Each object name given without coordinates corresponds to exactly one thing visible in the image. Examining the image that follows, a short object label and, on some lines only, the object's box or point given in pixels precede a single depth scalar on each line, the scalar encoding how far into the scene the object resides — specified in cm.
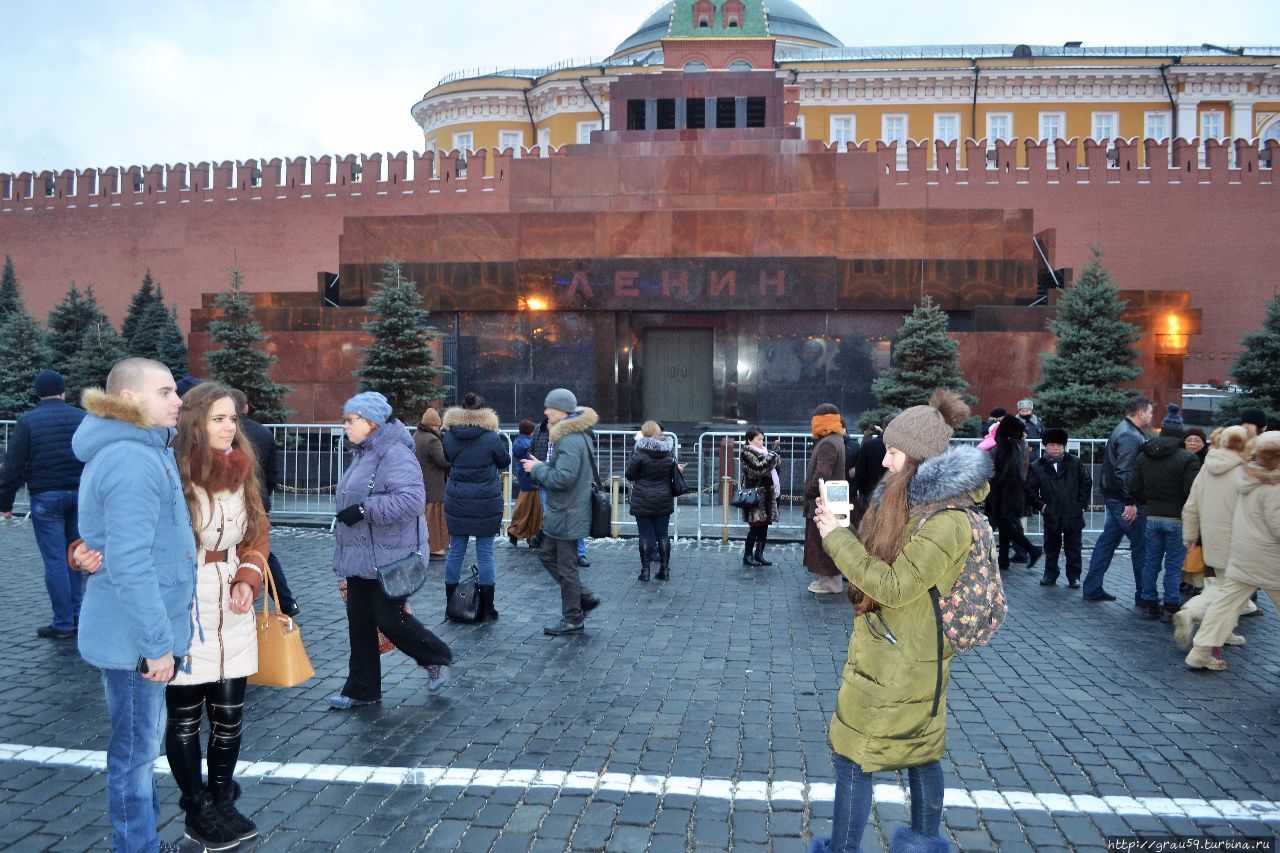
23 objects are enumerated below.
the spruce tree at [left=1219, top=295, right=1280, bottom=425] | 1600
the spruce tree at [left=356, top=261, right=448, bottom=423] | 1447
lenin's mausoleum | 1609
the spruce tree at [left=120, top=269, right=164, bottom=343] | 2812
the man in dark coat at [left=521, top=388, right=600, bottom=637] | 586
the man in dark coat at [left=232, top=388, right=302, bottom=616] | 624
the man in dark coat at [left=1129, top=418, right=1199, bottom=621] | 637
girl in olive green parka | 269
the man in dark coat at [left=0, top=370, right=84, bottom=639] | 572
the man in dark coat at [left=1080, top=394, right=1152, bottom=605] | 691
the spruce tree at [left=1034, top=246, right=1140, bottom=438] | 1430
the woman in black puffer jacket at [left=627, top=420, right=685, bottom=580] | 768
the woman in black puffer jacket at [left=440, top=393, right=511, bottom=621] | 604
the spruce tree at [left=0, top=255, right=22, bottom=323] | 2947
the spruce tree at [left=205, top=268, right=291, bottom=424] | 1487
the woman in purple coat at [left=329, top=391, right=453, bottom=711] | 448
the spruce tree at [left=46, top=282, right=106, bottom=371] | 2503
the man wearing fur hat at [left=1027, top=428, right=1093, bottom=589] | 771
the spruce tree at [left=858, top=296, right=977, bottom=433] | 1429
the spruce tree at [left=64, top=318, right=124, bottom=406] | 2166
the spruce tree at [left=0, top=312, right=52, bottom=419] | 2145
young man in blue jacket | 276
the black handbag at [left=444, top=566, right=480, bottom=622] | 620
